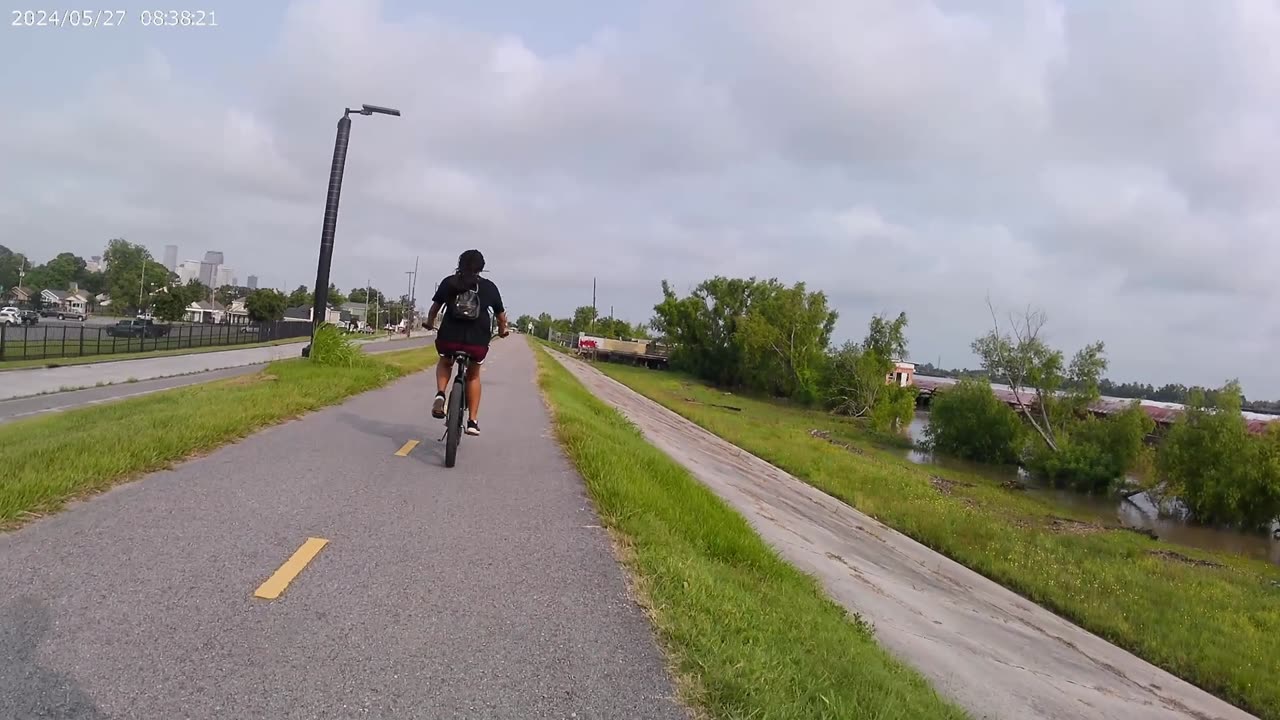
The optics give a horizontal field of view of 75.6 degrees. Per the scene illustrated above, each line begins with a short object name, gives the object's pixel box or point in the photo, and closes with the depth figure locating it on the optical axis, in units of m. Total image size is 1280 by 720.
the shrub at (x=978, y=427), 46.34
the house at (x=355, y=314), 120.06
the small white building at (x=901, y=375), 74.14
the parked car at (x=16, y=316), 57.92
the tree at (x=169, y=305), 68.00
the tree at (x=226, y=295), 163.50
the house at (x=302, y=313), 113.50
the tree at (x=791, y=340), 77.94
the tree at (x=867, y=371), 67.88
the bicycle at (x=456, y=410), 8.34
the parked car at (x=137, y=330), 42.52
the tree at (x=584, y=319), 172.75
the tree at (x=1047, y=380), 44.31
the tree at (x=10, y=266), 110.62
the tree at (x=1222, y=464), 31.89
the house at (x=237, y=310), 105.73
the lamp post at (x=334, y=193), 18.38
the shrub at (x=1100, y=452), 39.47
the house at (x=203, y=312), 108.61
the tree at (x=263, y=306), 87.88
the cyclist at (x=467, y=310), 8.39
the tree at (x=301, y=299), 136.00
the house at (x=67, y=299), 106.38
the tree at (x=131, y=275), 110.44
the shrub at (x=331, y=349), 18.81
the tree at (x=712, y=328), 90.88
